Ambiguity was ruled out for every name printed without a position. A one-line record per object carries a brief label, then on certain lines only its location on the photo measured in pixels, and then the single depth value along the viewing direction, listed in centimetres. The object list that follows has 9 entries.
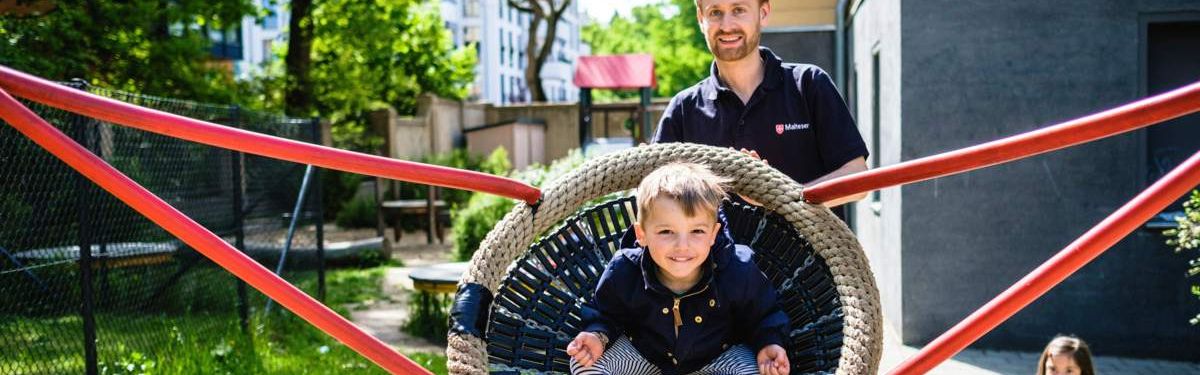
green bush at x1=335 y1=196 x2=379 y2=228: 1592
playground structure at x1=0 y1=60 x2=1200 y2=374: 198
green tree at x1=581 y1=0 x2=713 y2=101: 3938
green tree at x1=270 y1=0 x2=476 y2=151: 1593
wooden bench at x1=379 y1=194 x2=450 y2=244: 1435
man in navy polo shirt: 294
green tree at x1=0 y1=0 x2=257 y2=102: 868
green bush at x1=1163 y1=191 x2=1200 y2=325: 433
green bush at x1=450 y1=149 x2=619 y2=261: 977
